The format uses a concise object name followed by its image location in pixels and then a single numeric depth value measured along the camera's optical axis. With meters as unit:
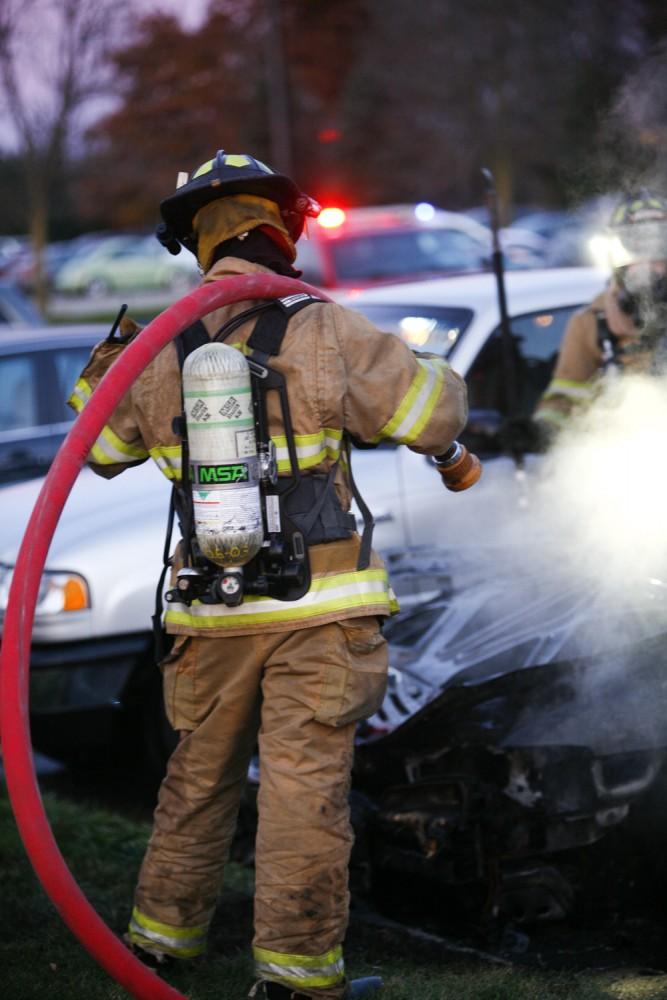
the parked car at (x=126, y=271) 29.38
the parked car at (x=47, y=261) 31.19
